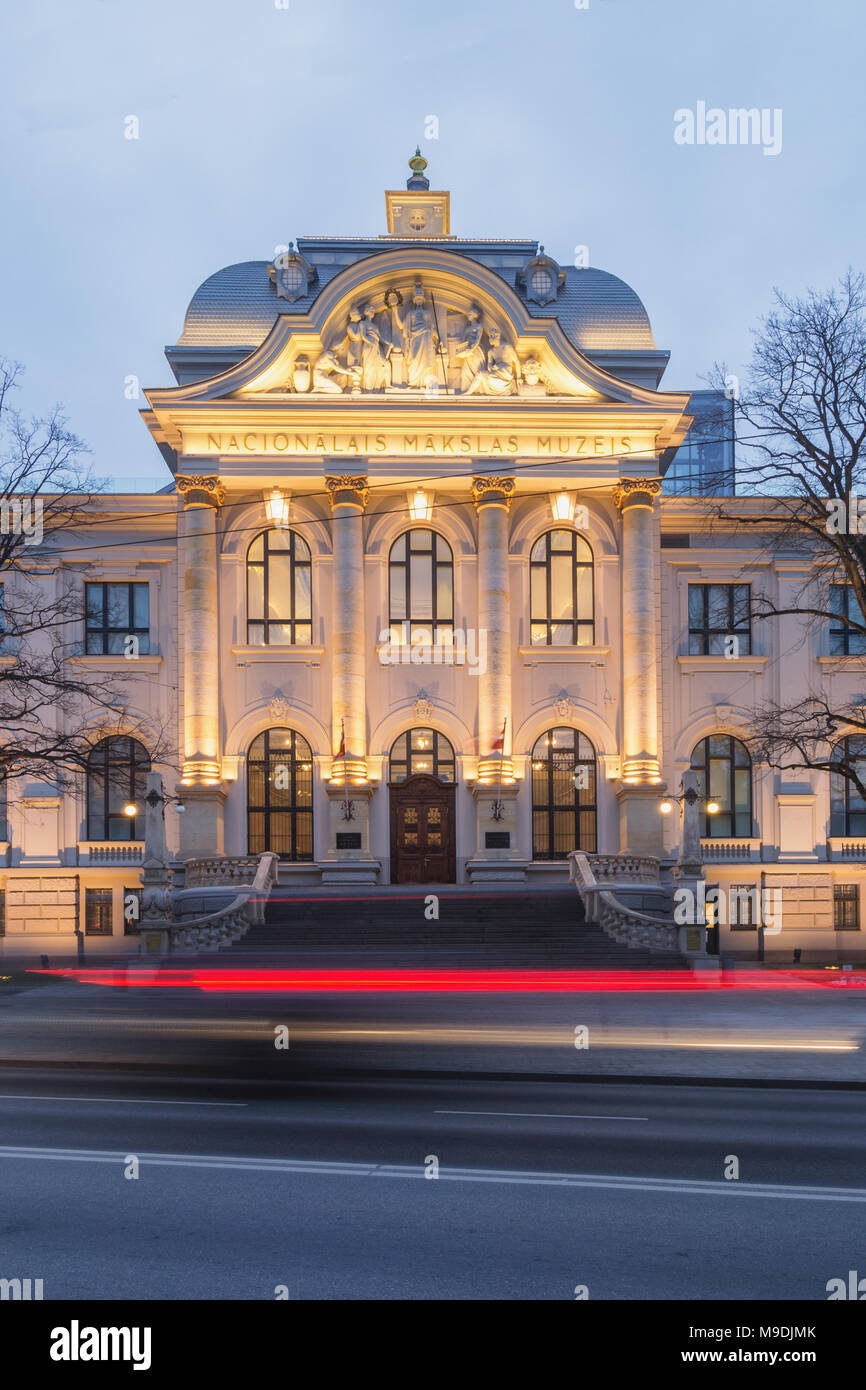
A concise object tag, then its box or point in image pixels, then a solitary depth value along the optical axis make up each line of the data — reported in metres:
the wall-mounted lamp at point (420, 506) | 41.84
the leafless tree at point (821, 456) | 28.36
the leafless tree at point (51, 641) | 39.89
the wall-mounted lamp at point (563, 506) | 41.78
